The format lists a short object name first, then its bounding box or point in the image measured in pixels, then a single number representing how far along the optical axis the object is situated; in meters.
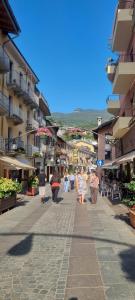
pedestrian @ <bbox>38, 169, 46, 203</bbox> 11.67
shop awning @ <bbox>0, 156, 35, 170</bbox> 12.45
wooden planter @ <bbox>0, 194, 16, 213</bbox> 8.42
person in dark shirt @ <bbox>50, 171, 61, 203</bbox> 11.08
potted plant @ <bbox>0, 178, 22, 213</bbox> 8.54
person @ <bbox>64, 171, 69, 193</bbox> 17.62
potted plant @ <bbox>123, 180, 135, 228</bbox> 6.16
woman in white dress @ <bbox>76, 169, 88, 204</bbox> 11.22
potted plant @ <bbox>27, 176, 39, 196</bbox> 14.82
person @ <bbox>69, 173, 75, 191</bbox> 19.46
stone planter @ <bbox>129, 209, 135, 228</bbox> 6.12
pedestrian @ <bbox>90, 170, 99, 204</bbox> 11.22
